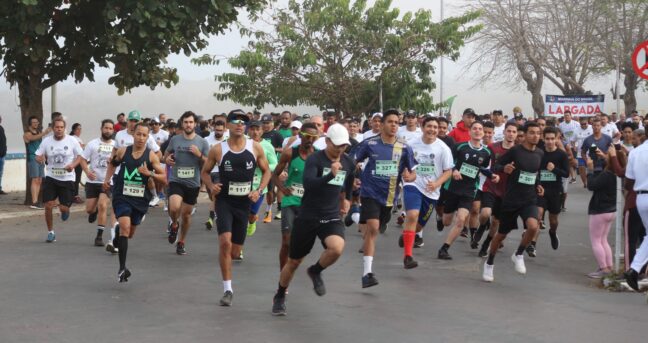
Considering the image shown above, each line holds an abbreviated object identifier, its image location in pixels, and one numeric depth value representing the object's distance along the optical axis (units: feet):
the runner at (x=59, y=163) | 49.98
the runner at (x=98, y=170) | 47.73
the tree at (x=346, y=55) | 110.22
